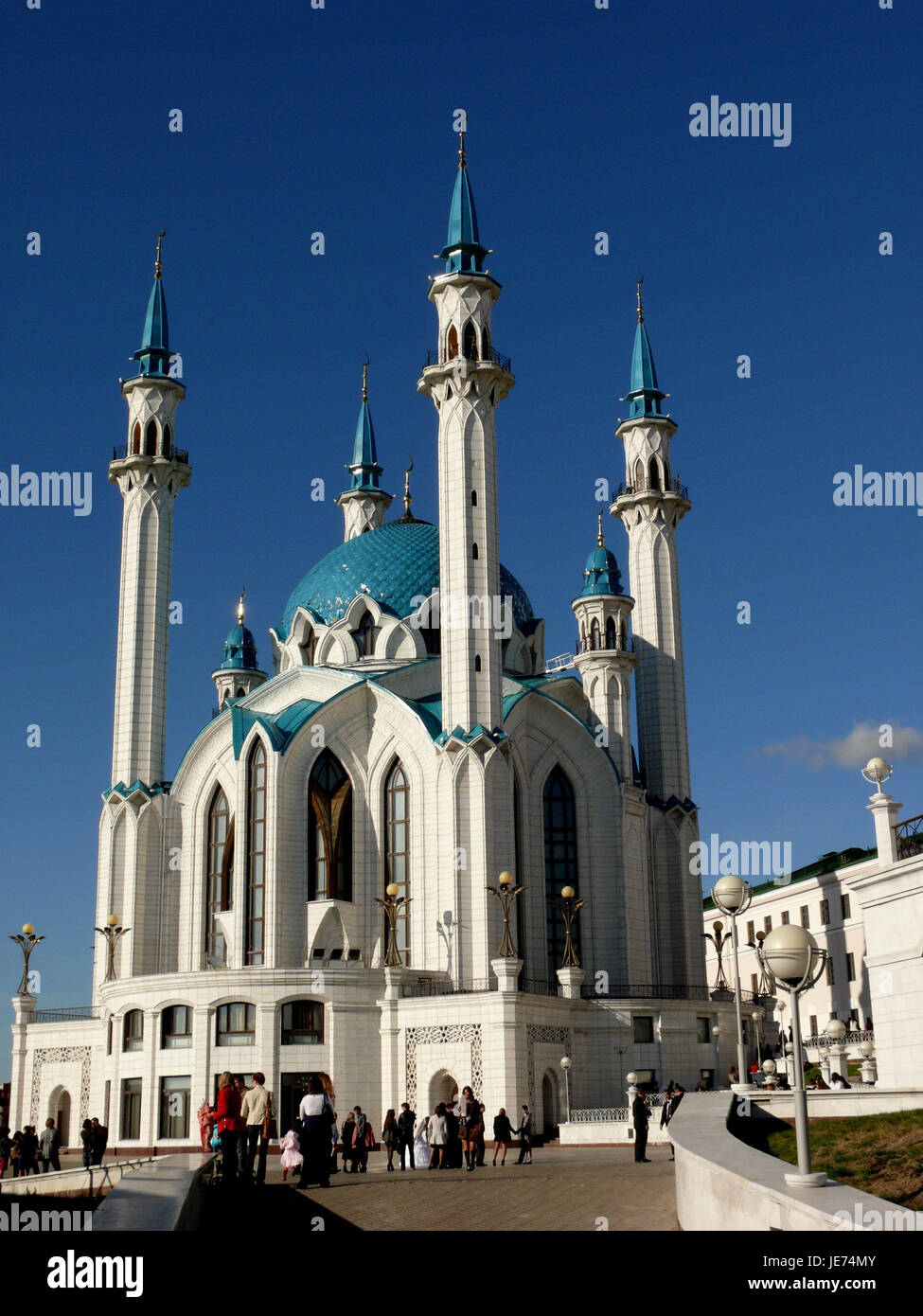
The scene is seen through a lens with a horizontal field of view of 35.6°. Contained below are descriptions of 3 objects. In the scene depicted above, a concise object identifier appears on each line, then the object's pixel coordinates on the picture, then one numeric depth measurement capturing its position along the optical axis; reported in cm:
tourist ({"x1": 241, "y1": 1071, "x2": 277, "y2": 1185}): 1961
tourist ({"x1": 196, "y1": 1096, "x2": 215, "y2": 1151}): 2207
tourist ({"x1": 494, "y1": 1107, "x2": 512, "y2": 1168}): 2567
